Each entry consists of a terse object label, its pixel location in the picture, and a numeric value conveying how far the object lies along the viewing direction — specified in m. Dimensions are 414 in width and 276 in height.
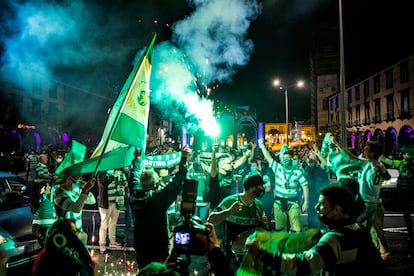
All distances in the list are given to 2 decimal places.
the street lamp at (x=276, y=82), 25.19
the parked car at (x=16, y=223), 5.26
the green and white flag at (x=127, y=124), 4.39
